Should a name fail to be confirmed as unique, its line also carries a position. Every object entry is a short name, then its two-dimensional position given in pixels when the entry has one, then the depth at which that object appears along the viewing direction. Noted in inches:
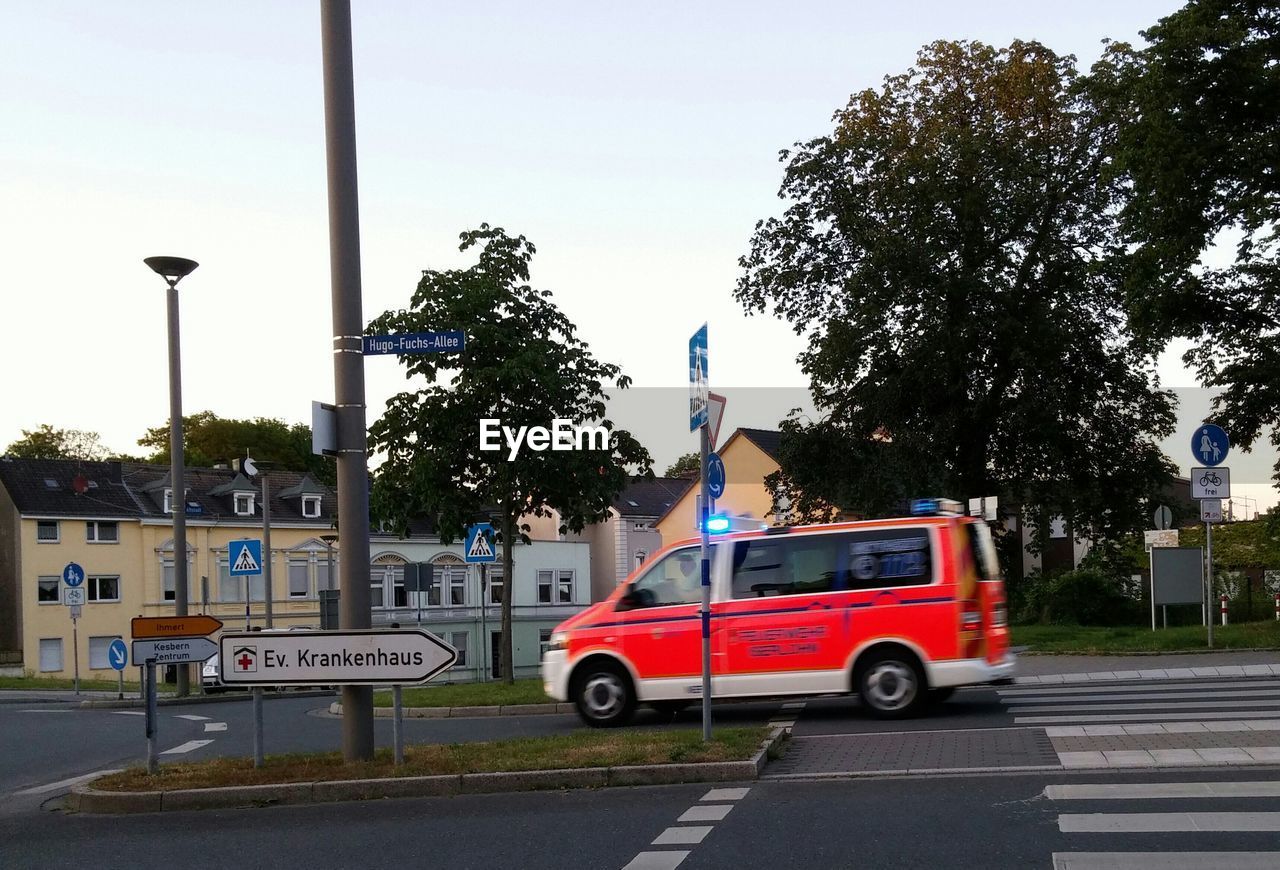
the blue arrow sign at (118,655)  1127.2
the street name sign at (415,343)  456.1
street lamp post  1008.2
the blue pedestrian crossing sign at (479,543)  1003.3
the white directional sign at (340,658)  441.7
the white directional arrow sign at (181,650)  477.7
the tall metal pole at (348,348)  451.5
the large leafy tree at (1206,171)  1130.7
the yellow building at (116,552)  2351.1
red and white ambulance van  560.1
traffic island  416.2
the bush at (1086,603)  1374.3
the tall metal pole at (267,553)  1363.3
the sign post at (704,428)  477.7
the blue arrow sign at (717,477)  629.7
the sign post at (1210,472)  844.0
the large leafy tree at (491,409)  944.3
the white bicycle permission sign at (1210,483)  843.4
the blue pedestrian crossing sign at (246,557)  1229.1
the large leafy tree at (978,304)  1424.7
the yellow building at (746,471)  2755.9
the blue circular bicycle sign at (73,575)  1325.5
